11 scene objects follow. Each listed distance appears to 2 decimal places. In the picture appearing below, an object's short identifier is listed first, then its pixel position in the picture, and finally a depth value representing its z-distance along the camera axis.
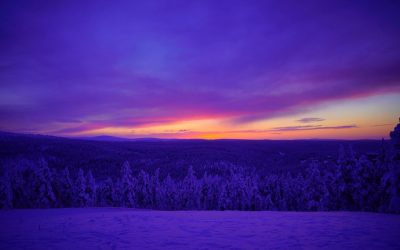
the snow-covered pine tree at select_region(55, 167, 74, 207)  38.75
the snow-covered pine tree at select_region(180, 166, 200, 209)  52.75
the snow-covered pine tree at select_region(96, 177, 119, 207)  48.38
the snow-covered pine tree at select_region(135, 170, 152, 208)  52.88
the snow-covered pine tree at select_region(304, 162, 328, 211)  31.42
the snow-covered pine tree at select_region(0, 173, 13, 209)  30.49
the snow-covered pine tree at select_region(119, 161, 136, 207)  45.28
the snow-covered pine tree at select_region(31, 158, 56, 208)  35.00
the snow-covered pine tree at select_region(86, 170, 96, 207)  43.31
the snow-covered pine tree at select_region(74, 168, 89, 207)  39.97
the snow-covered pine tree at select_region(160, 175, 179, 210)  54.00
